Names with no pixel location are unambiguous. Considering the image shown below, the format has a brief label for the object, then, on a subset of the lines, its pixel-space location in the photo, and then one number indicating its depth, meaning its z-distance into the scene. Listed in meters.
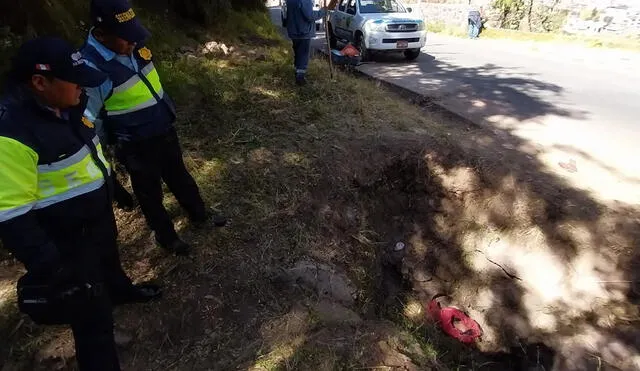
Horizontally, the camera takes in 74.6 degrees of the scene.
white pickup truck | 10.89
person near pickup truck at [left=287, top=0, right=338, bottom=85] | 6.57
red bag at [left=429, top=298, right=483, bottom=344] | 3.79
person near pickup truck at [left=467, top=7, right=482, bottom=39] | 16.33
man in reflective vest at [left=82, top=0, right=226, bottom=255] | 2.54
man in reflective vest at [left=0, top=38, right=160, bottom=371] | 1.70
